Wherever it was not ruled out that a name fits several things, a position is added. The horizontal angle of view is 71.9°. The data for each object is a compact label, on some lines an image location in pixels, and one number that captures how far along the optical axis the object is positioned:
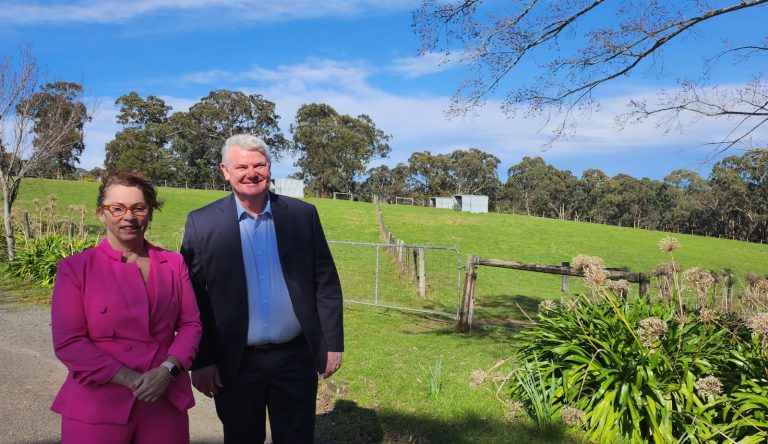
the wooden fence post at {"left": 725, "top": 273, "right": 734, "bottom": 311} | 5.69
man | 2.68
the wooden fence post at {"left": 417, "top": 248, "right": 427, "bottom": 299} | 13.00
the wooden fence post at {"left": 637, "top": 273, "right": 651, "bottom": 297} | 7.47
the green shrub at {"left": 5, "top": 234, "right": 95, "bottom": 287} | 11.61
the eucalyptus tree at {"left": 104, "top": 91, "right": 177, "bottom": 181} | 60.90
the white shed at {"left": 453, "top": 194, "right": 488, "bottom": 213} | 57.24
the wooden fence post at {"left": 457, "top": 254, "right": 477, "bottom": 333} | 9.02
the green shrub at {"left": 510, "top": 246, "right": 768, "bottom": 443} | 3.73
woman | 2.11
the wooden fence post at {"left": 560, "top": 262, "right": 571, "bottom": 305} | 9.25
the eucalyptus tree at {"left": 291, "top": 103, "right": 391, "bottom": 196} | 68.62
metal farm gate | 12.72
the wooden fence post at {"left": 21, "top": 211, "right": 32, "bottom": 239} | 14.65
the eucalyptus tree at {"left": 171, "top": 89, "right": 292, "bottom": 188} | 66.38
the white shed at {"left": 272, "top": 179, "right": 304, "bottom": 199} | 57.09
